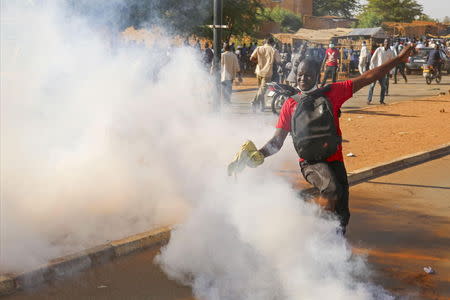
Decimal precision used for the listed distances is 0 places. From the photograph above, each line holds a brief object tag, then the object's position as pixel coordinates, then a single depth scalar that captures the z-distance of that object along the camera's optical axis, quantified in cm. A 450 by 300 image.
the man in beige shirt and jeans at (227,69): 1286
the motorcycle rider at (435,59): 2204
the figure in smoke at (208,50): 1245
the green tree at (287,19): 6088
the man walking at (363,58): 1931
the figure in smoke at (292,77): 1299
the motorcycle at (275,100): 1283
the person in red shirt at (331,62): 1789
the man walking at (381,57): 1499
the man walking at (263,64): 1311
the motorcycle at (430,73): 2265
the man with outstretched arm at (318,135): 382
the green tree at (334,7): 7919
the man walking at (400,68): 2418
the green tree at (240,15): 1973
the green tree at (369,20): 6623
